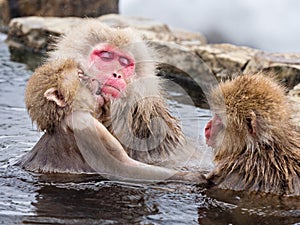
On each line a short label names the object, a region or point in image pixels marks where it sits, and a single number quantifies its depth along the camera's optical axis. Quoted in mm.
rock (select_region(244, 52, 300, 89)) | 13968
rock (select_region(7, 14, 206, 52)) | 18984
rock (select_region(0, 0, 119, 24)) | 23921
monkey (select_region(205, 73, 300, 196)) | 8101
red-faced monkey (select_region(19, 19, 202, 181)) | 8586
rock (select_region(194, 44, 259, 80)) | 15175
